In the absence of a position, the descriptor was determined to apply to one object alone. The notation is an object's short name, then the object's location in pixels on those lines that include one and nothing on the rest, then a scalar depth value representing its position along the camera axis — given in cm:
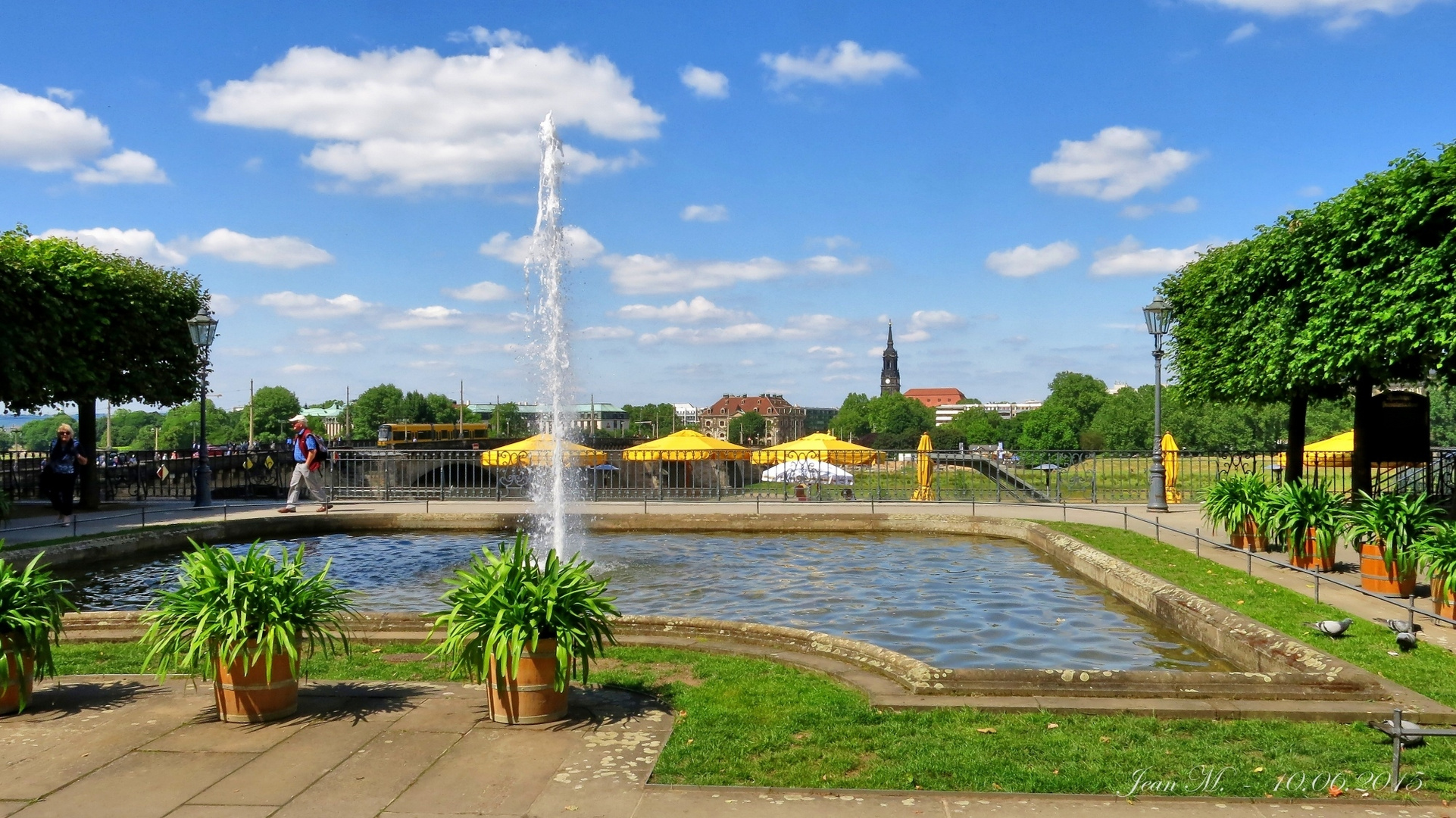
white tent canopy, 3538
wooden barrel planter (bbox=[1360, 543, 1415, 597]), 1171
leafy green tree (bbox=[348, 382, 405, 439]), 16300
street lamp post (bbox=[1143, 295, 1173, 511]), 2317
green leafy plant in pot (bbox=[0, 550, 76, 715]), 685
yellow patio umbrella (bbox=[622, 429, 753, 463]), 2938
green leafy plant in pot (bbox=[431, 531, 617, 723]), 652
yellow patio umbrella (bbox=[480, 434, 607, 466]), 2688
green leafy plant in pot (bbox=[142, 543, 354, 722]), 658
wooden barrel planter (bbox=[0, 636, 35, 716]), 686
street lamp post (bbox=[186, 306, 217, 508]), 2442
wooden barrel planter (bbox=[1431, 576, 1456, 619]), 1004
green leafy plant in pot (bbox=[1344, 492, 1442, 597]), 1149
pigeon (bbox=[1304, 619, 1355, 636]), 920
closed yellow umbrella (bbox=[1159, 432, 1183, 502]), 2719
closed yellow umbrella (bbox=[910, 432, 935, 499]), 2781
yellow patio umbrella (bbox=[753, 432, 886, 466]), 3247
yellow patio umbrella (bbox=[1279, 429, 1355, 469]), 2662
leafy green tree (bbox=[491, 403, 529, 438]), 18012
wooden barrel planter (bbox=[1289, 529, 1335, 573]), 1356
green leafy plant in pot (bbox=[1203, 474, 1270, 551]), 1562
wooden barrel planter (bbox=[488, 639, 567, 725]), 660
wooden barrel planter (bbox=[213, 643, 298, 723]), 669
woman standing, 2078
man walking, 2289
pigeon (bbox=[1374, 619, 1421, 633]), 889
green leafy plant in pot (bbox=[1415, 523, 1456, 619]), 1002
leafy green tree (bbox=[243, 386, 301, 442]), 15779
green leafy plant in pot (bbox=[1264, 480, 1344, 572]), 1334
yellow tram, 10605
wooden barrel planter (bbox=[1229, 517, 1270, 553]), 1584
